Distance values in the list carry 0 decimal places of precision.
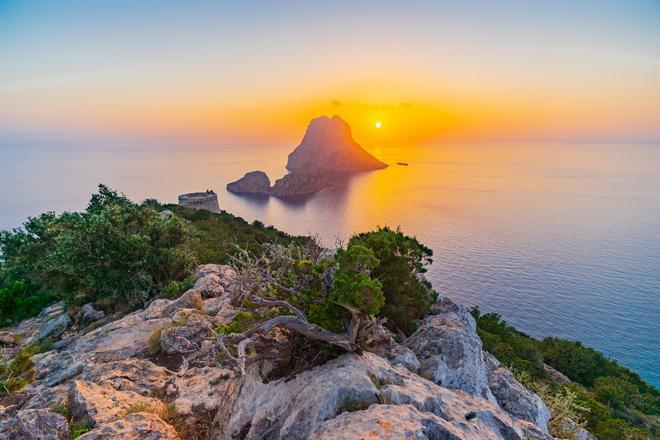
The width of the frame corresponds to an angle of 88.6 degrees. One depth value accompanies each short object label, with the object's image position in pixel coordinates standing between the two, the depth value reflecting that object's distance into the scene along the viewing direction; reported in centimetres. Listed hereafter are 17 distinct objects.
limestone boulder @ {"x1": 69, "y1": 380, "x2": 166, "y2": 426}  957
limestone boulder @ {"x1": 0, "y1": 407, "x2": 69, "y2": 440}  823
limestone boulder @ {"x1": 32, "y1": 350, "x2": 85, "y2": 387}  1303
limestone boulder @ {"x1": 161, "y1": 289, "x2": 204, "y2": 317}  1819
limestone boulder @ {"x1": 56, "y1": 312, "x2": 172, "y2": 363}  1487
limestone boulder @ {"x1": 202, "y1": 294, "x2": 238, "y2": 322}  1619
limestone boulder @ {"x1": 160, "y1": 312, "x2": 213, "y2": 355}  1489
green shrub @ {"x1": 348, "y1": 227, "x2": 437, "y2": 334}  1647
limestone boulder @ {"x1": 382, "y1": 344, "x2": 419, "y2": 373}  1212
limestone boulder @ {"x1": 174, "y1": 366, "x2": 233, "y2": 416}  1096
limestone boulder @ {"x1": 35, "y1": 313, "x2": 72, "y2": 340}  2098
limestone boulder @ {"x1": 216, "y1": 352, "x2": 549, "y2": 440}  830
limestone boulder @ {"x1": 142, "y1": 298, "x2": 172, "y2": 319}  1836
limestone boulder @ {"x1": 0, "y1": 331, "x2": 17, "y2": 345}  2102
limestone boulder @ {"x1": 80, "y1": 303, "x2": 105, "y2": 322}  2220
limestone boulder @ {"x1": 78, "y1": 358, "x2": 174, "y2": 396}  1198
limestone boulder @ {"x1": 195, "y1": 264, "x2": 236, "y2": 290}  2217
